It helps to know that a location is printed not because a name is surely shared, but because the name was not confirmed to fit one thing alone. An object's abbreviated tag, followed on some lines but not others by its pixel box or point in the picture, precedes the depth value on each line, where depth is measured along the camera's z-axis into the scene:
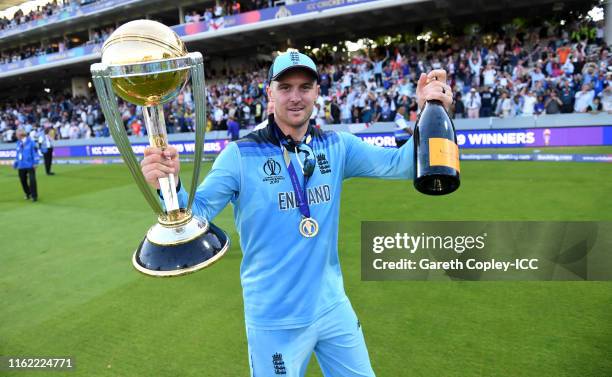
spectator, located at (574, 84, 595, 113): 13.27
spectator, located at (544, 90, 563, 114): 13.63
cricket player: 2.11
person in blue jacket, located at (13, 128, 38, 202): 11.36
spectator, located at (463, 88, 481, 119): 15.50
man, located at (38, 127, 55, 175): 16.75
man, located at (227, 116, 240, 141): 16.94
